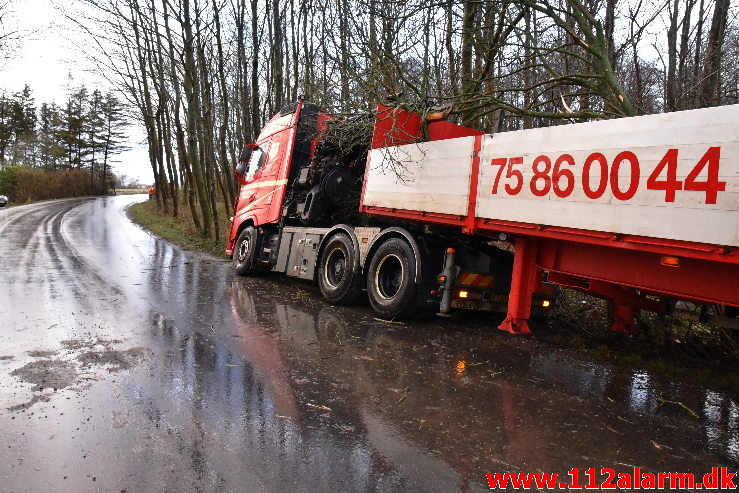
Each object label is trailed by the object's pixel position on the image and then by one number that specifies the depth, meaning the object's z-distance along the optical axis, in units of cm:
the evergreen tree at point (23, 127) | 4972
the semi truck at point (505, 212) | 395
